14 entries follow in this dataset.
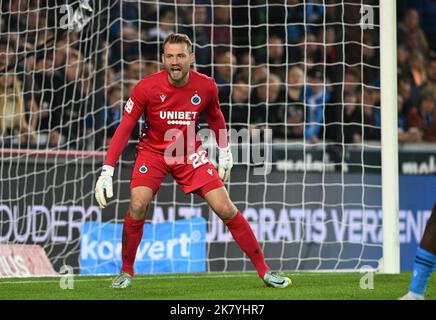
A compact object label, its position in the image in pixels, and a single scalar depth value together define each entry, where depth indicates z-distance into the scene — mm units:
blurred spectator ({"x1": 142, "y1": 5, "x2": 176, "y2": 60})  13500
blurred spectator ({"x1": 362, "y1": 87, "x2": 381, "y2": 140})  14062
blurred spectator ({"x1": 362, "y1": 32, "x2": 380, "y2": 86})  14188
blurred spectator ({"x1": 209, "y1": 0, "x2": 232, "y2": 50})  13781
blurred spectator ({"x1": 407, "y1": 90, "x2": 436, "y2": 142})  14695
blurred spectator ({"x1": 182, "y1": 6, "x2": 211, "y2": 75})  13695
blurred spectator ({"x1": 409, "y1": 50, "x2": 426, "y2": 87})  15398
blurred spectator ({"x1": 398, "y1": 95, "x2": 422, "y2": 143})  14469
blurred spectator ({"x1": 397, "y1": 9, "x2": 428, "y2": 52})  15625
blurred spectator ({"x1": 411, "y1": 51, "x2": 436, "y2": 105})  15281
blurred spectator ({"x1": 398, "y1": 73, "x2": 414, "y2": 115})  15029
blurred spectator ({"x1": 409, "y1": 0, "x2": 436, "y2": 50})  15984
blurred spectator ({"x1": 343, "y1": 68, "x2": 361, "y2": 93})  13891
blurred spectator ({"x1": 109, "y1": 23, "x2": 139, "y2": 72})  13395
